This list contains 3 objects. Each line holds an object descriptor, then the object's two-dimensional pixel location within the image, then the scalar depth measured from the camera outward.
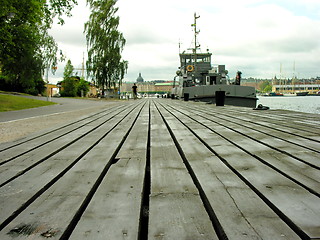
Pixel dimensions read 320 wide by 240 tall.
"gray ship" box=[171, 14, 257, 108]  20.62
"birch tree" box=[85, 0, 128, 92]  31.66
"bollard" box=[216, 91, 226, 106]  12.55
